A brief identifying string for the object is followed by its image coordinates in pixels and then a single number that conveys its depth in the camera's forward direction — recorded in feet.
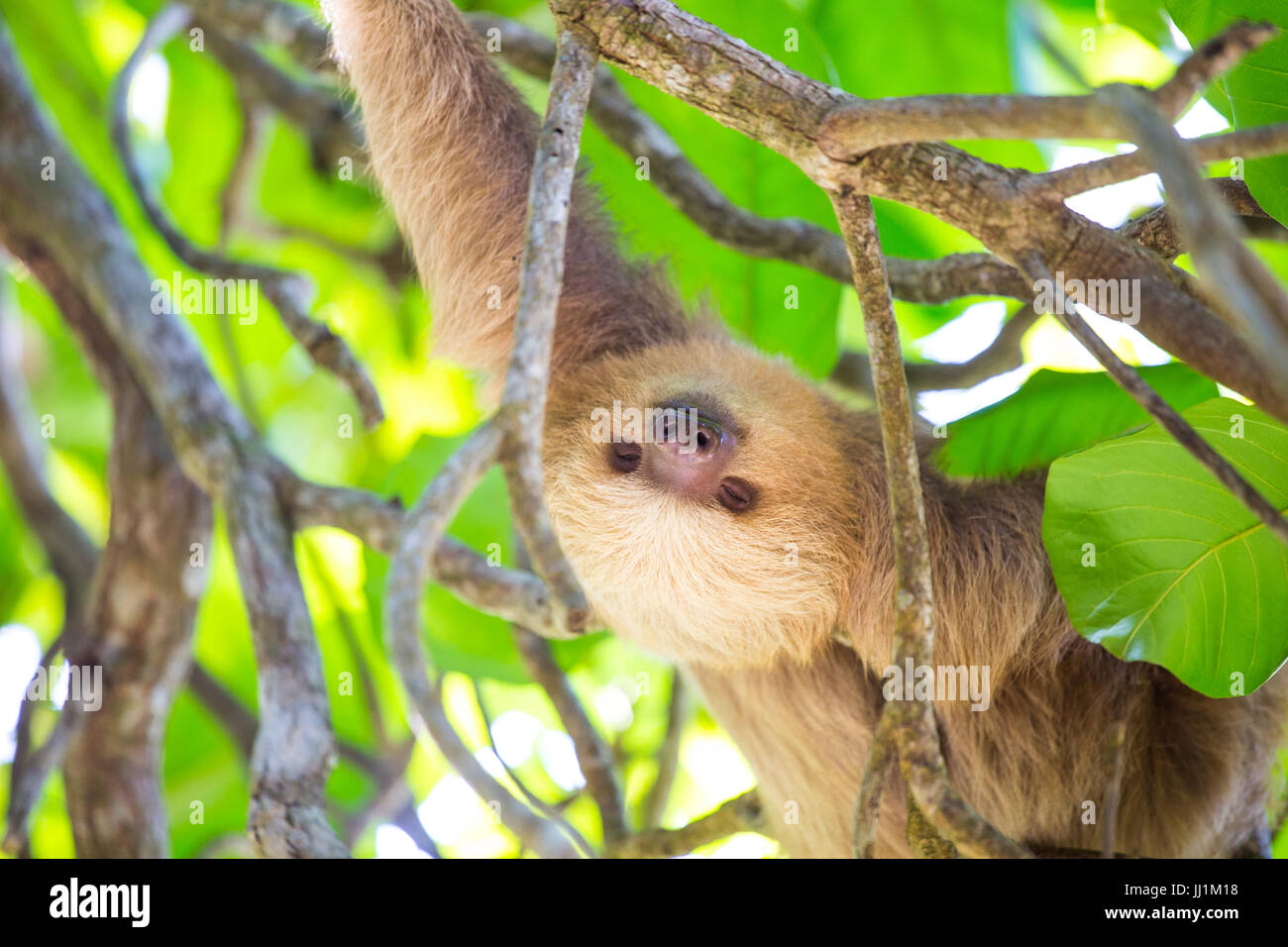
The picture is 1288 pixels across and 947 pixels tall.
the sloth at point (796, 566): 4.31
